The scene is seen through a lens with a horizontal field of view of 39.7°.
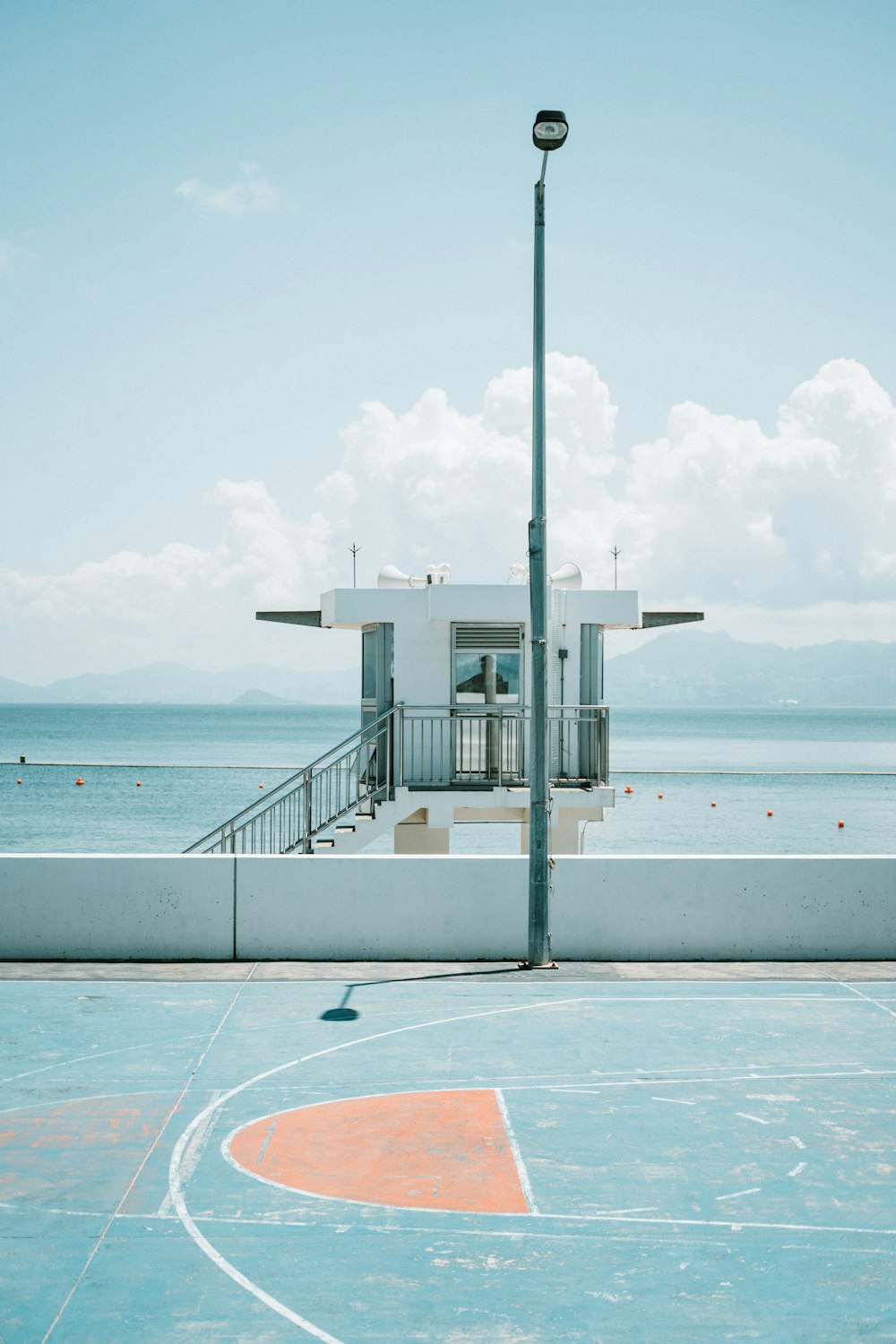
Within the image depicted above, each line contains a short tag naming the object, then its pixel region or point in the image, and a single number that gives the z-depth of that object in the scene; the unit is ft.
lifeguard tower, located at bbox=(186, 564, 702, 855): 66.18
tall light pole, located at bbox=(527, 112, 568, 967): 43.39
